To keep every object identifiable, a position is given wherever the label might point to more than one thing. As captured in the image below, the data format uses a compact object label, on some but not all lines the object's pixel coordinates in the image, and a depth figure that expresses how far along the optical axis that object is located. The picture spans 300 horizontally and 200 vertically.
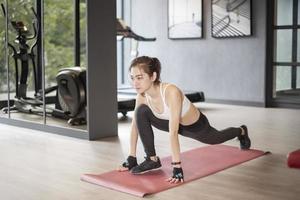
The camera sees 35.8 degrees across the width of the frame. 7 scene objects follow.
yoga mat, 3.19
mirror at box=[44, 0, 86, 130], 5.79
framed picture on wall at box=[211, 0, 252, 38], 8.02
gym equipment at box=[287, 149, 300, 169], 3.70
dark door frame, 7.67
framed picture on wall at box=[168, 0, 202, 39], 8.70
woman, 3.31
